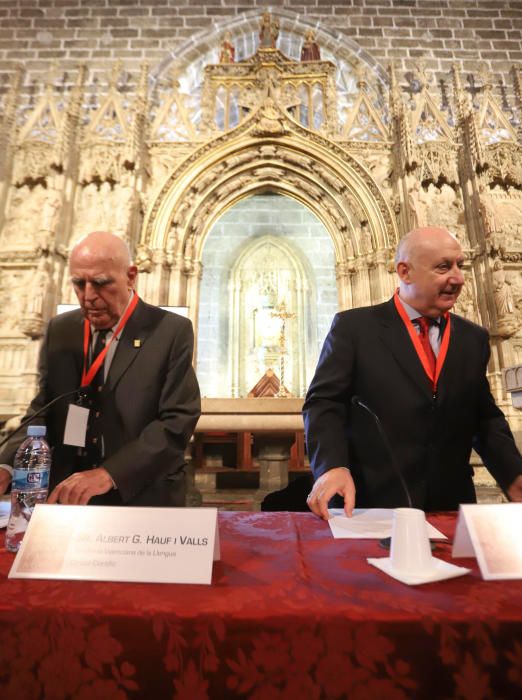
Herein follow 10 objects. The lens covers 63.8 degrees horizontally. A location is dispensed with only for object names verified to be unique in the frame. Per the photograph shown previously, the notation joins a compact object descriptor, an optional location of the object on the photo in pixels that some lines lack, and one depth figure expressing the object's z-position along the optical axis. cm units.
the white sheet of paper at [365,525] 114
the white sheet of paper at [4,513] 129
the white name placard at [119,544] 82
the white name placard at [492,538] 84
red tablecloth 64
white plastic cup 86
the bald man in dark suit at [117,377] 181
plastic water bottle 112
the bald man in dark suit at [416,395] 172
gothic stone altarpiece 554
